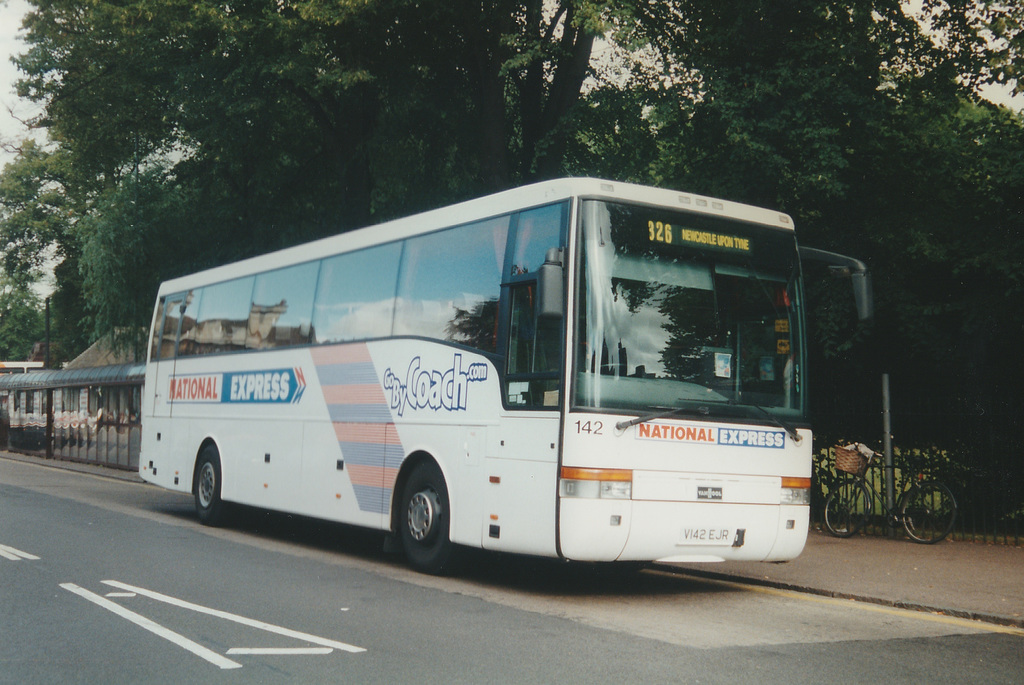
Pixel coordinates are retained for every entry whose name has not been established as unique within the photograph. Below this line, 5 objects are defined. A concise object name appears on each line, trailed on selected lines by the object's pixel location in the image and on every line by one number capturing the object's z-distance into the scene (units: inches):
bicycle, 541.0
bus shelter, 1216.2
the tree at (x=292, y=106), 770.2
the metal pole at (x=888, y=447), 574.6
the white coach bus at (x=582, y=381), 354.9
